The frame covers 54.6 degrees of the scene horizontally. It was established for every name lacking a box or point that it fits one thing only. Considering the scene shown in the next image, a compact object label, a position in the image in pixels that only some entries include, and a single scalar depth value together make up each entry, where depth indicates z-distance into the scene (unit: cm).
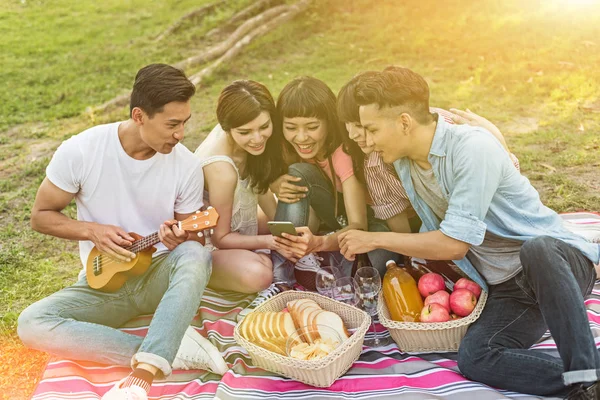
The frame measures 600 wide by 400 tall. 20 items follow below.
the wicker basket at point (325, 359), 319
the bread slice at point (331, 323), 344
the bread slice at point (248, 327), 349
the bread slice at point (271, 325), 347
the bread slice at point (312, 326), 344
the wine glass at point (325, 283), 394
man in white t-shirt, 350
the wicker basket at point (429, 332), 338
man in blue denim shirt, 304
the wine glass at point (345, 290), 385
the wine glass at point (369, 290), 367
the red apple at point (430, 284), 369
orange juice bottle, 360
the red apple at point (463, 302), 346
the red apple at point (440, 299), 354
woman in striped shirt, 377
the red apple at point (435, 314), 346
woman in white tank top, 410
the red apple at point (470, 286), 358
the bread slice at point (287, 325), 348
